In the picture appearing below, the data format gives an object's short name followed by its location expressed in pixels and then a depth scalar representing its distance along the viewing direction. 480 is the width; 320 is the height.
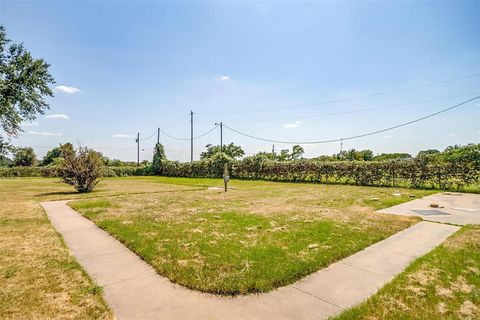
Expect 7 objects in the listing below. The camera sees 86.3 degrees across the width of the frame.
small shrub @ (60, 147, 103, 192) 12.79
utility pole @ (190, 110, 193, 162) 35.00
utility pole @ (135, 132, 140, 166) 46.07
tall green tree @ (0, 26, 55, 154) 16.55
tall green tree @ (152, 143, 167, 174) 34.88
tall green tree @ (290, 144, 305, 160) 56.28
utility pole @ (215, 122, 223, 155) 34.74
